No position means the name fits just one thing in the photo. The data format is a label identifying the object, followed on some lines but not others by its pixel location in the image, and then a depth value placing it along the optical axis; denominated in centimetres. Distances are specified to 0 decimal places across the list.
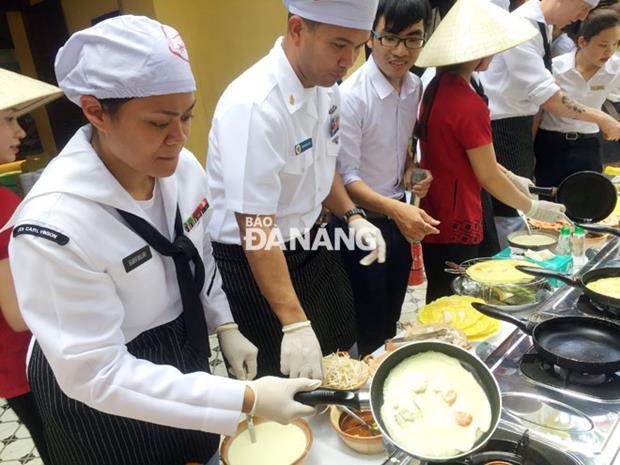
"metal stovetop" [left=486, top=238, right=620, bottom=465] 91
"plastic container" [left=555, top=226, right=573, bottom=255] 181
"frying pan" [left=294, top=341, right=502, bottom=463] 89
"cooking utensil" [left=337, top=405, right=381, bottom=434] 106
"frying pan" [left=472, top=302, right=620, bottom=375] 107
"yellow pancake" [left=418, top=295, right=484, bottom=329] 138
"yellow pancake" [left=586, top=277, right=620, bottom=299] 129
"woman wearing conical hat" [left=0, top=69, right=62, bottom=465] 135
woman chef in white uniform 88
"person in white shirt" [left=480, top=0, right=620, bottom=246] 261
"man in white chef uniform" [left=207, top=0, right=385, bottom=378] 133
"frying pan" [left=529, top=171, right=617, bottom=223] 186
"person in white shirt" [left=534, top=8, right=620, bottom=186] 289
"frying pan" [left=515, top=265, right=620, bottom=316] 120
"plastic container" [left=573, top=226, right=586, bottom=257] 182
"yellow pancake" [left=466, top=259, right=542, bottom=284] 154
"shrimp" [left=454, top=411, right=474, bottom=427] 88
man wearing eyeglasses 182
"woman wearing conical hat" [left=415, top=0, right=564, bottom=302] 187
